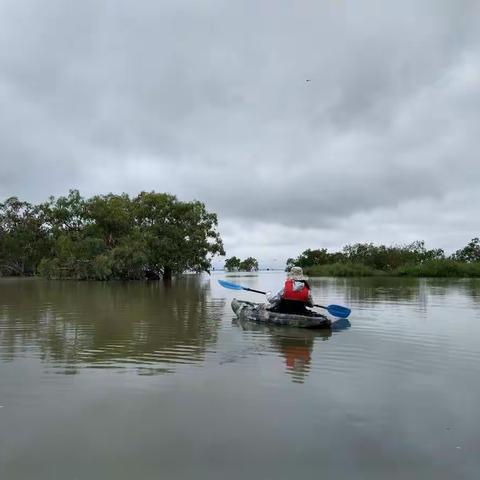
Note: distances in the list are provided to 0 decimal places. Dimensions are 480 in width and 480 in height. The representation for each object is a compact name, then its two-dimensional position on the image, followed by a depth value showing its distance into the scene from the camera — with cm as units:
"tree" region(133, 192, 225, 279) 5362
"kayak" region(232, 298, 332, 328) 1462
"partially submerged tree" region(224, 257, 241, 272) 16238
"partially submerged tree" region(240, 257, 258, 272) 16175
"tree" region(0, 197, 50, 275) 6838
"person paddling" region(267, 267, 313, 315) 1535
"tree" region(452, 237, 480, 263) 8650
